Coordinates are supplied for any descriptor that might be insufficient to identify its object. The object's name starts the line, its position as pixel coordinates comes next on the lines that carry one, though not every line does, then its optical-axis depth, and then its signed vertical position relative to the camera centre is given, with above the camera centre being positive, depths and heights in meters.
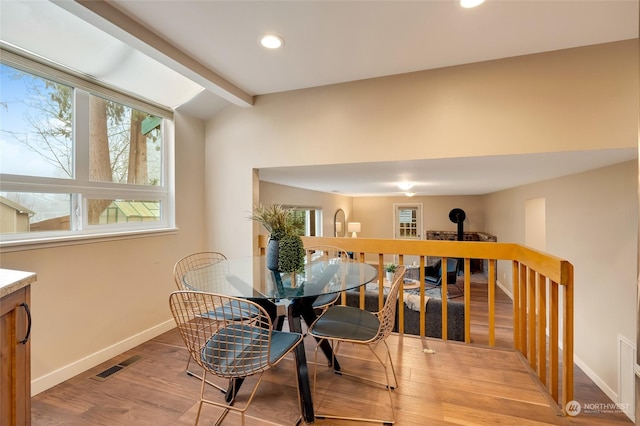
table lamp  8.04 -0.42
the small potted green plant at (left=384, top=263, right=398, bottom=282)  5.36 -1.11
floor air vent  2.15 -1.24
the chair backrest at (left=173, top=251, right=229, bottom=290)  2.10 -0.48
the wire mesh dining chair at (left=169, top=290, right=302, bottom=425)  1.39 -0.73
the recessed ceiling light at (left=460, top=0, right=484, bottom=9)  1.64 +1.22
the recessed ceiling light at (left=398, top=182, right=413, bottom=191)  4.70 +0.47
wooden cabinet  1.12 -0.59
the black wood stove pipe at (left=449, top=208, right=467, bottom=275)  8.01 -0.18
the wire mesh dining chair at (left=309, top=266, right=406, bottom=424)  1.67 -0.74
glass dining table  1.69 -0.48
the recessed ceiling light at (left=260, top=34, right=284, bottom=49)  1.98 +1.23
